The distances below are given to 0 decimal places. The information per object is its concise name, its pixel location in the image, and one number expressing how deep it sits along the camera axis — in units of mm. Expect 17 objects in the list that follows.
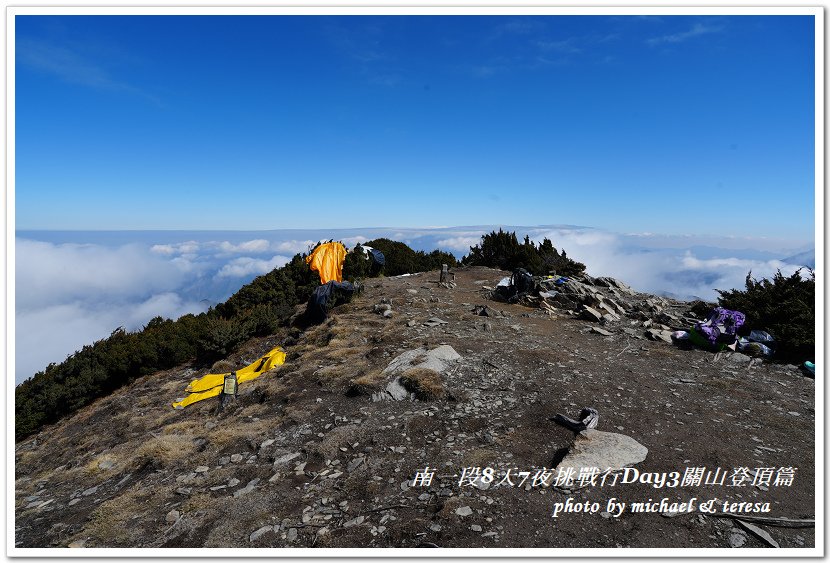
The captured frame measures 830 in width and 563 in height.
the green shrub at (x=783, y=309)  8758
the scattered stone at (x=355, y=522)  4047
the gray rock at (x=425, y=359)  7874
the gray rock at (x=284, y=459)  5488
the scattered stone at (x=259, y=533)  3982
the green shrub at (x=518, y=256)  20062
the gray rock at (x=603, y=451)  4727
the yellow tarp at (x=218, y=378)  9007
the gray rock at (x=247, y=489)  4855
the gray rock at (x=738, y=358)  8719
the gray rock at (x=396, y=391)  6967
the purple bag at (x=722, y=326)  9434
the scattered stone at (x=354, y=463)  5125
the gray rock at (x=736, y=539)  3592
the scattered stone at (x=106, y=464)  6357
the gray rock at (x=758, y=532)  3611
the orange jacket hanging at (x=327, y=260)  14852
